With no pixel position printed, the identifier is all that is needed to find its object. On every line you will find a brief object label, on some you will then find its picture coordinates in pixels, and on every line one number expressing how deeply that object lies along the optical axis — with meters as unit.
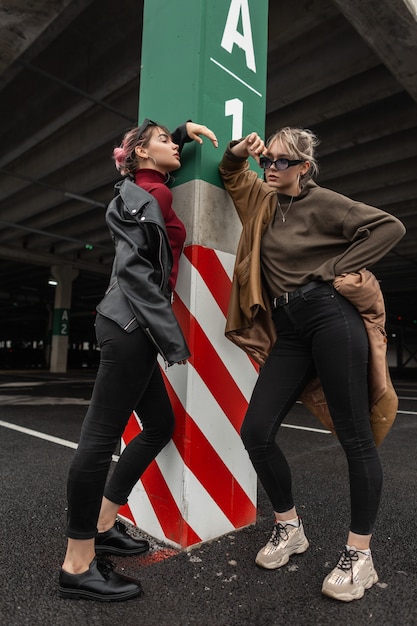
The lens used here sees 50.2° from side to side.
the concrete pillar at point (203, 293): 1.97
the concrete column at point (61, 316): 21.55
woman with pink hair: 1.54
